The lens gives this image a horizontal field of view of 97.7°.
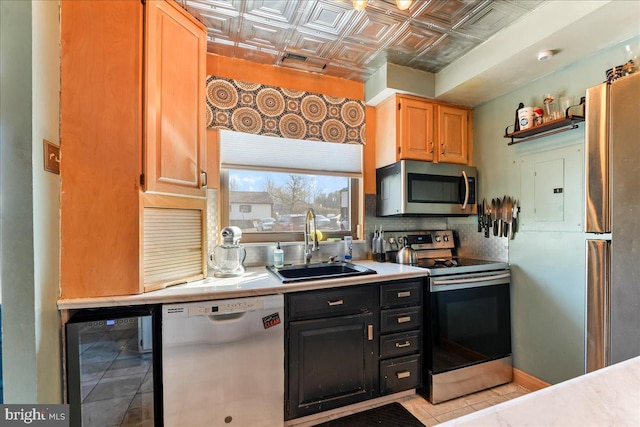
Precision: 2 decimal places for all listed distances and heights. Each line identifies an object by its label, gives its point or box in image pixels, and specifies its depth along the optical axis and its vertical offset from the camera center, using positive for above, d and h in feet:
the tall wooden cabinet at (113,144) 4.48 +1.16
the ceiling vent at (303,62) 7.27 +4.05
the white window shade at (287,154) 7.32 +1.66
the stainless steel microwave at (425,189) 7.88 +0.67
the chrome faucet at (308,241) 7.87 -0.78
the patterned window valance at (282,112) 7.00 +2.75
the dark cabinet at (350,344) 5.66 -2.88
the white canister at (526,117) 6.86 +2.33
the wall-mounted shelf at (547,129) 6.12 +1.98
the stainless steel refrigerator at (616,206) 3.79 +0.08
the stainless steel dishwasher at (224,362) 4.77 -2.70
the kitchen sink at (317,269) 6.94 -1.52
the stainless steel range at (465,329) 6.69 -2.95
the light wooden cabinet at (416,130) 7.94 +2.36
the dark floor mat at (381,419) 5.87 -4.45
